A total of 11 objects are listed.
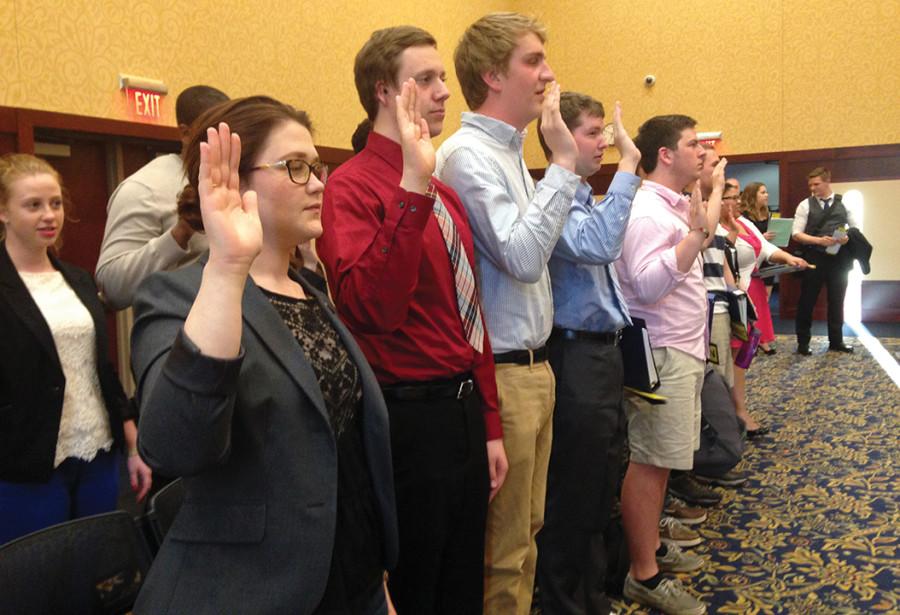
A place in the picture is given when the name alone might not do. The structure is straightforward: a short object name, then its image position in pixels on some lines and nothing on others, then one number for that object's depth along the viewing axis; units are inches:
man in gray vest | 291.6
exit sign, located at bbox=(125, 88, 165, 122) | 183.5
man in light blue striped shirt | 75.0
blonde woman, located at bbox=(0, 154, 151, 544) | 75.9
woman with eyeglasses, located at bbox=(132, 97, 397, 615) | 38.7
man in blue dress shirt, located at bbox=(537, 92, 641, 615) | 89.0
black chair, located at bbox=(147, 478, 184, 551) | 50.6
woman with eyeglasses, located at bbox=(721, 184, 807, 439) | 170.2
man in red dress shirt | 60.8
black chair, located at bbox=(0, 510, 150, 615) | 45.4
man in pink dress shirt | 102.3
